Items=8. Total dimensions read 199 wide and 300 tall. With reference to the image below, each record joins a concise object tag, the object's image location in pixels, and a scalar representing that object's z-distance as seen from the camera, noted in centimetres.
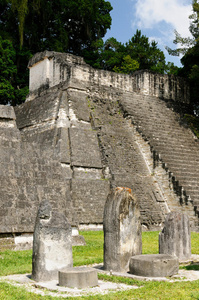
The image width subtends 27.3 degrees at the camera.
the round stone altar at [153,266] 616
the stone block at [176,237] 799
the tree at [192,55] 1877
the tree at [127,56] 2733
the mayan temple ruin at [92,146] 966
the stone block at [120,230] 656
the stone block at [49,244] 605
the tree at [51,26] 2536
